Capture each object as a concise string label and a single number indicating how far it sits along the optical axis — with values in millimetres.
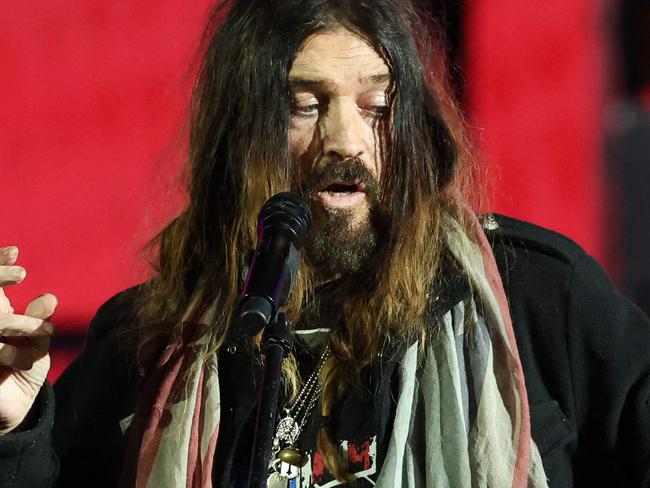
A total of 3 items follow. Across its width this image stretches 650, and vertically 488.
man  6697
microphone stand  6405
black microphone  6415
